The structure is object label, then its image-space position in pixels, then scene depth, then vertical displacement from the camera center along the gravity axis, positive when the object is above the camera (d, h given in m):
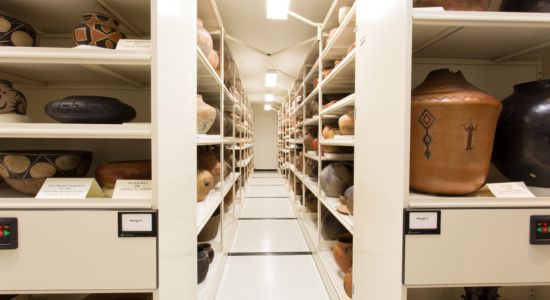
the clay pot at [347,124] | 1.84 +0.11
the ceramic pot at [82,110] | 0.98 +0.11
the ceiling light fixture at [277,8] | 2.13 +1.07
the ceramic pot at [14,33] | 0.97 +0.39
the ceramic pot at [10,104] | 1.03 +0.14
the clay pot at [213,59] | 1.83 +0.56
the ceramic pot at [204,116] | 1.59 +0.15
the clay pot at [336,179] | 2.21 -0.31
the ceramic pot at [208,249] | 1.95 -0.79
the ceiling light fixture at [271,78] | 4.83 +1.19
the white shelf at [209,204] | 1.52 -0.43
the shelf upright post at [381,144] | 0.86 -0.01
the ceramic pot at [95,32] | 1.00 +0.40
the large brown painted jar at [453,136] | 0.88 +0.02
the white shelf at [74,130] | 0.85 +0.03
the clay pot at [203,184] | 1.81 -0.29
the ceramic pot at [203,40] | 1.65 +0.62
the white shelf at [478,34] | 0.86 +0.40
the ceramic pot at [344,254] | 1.84 -0.78
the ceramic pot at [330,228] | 2.43 -0.78
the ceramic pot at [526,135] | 0.92 +0.02
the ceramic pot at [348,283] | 1.56 -0.82
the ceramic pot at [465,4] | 0.93 +0.47
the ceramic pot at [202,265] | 1.73 -0.80
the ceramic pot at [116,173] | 1.10 -0.13
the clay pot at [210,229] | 2.31 -0.76
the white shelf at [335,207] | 1.52 -0.47
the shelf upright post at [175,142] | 0.90 -0.01
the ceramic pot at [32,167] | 1.02 -0.10
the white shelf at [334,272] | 1.67 -0.93
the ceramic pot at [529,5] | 0.92 +0.47
